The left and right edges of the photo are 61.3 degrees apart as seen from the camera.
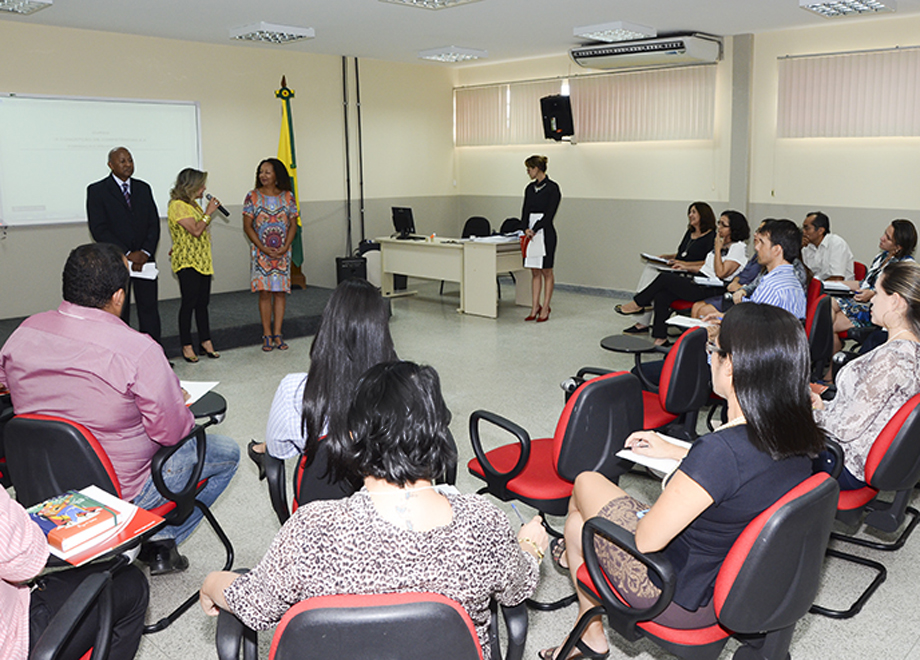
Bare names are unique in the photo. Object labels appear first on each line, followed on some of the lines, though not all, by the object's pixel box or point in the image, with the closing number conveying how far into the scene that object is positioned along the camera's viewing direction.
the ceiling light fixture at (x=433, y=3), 5.84
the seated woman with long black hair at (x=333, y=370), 2.28
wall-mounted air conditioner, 7.34
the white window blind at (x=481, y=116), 9.83
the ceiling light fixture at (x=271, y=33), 6.75
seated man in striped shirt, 4.03
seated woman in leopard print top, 1.36
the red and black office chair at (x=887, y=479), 2.46
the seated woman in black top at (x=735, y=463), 1.76
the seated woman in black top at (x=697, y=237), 6.65
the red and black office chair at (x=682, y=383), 3.34
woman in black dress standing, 7.48
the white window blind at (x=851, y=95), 6.72
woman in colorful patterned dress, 6.27
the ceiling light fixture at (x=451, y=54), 8.16
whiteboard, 6.84
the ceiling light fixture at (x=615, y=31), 6.86
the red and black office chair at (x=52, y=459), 2.20
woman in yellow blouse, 5.86
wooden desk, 7.81
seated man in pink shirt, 2.40
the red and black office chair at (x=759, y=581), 1.68
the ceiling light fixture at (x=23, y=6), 5.80
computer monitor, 8.58
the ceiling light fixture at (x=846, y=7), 6.03
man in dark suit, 5.54
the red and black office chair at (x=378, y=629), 1.24
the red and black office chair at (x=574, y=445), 2.56
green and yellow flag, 8.49
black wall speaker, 8.70
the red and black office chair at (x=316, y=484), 2.26
